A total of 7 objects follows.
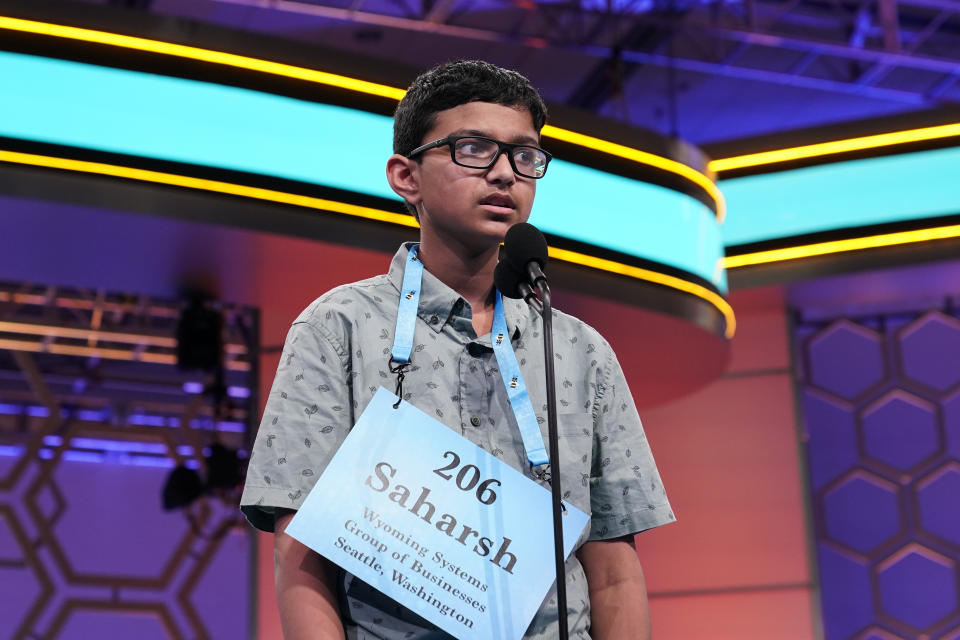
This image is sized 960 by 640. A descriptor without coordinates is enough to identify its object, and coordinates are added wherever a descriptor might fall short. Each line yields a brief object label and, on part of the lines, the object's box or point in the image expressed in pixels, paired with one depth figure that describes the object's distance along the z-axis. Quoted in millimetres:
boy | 2779
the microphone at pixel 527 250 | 2809
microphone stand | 2570
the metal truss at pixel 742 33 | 15625
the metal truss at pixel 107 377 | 14523
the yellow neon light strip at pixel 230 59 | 6203
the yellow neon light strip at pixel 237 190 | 6316
